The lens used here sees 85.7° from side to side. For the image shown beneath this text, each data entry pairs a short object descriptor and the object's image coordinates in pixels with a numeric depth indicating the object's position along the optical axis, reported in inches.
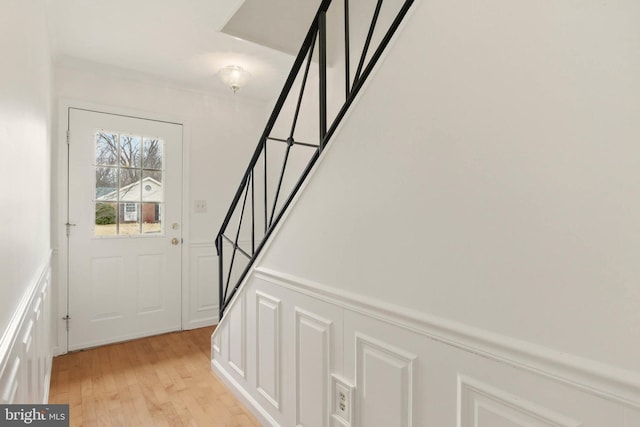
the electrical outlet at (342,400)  50.7
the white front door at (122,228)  114.0
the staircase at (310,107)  57.1
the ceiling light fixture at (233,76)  114.3
